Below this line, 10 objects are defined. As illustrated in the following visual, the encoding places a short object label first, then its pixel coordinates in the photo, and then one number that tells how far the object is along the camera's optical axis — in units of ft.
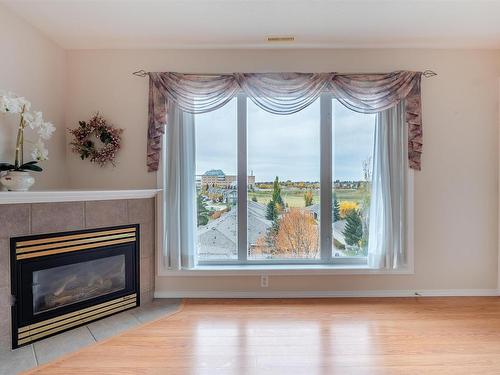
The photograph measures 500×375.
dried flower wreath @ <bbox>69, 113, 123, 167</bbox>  9.24
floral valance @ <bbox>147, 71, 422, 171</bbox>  9.16
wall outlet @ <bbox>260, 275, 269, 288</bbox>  9.63
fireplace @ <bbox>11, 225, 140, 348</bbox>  7.01
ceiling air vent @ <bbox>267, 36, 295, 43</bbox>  8.77
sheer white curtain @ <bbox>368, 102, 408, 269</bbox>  9.23
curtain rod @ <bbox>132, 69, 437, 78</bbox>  9.41
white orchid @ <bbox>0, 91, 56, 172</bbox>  6.83
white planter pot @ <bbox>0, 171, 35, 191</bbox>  6.89
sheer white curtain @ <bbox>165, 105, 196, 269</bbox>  9.29
